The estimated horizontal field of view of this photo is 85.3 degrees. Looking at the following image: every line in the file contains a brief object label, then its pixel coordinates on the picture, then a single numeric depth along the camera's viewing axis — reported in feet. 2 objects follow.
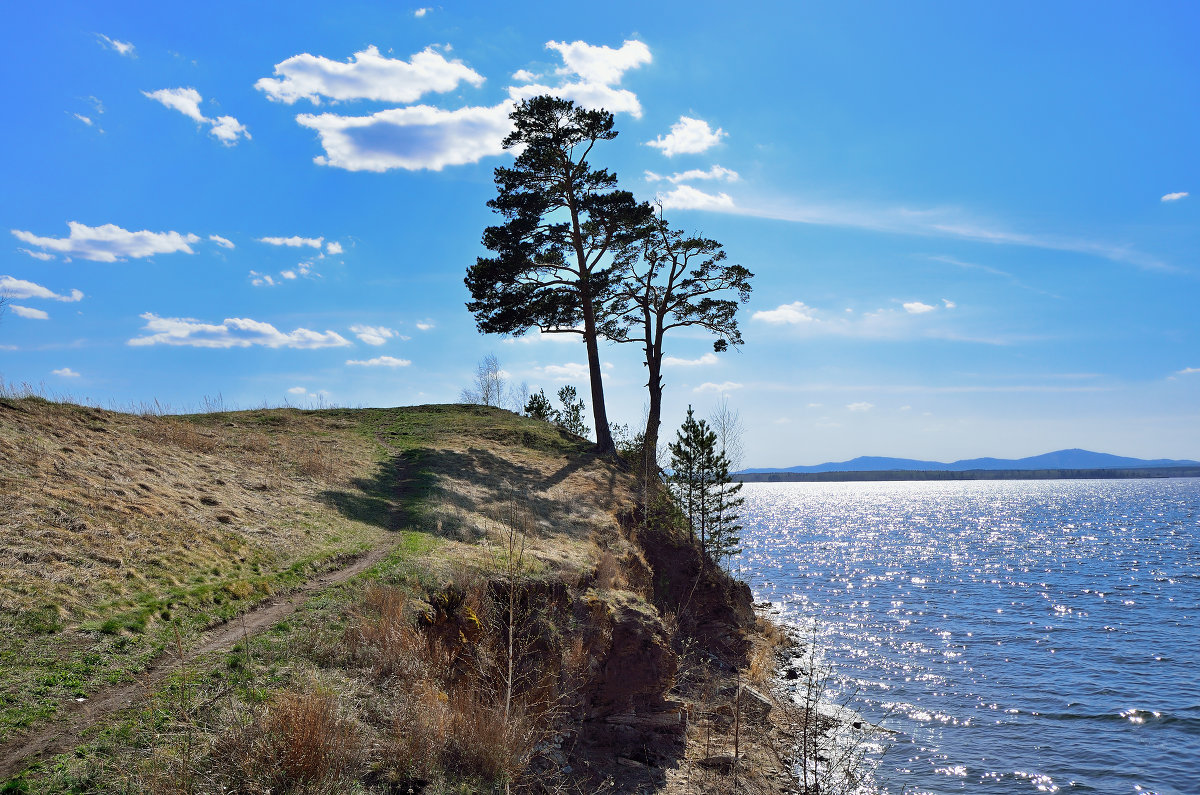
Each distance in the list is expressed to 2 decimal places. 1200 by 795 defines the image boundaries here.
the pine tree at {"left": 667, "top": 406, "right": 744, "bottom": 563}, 94.17
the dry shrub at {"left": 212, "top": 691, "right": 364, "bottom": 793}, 21.71
